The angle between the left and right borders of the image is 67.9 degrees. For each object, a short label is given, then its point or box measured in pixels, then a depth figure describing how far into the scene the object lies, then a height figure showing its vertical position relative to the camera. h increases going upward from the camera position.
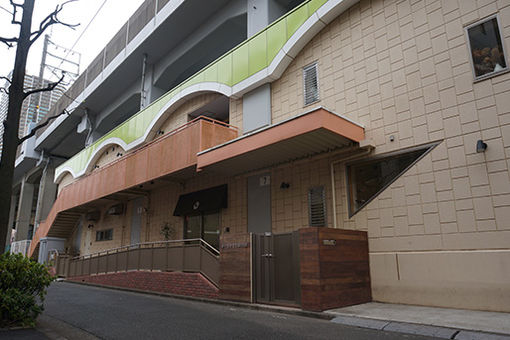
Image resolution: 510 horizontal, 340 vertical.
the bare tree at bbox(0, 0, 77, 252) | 7.27 +3.46
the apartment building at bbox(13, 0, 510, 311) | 8.30 +2.67
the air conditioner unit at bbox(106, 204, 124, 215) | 21.53 +2.74
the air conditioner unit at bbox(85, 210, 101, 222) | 24.30 +2.74
